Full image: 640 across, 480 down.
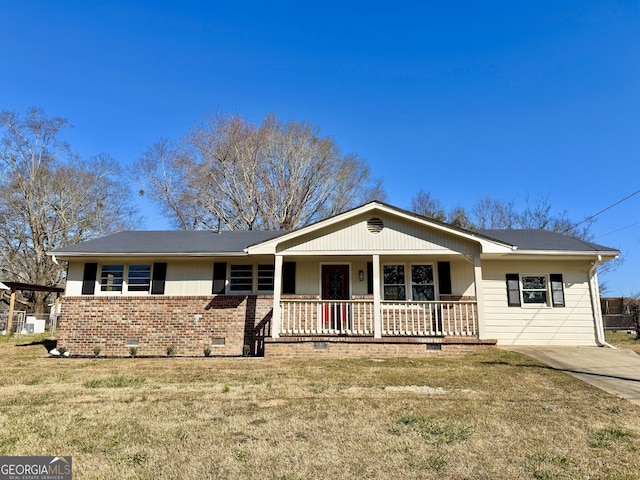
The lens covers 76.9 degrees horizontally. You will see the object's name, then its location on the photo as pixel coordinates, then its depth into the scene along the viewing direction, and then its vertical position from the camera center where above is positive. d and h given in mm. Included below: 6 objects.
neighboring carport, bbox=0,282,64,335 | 18953 +1102
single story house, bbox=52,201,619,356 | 11289 +802
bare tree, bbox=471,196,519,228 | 30969 +7680
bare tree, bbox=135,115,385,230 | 25547 +8571
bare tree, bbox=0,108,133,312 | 25542 +6435
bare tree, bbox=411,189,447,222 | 32094 +8864
